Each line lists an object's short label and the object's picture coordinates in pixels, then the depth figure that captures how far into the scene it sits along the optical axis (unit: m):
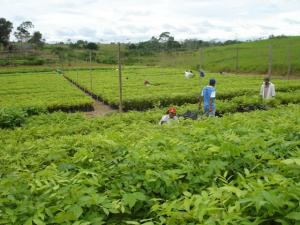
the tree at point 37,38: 82.25
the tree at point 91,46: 62.77
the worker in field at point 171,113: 9.44
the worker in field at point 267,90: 13.75
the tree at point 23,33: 87.56
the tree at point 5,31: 69.12
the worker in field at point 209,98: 11.04
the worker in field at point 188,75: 30.67
